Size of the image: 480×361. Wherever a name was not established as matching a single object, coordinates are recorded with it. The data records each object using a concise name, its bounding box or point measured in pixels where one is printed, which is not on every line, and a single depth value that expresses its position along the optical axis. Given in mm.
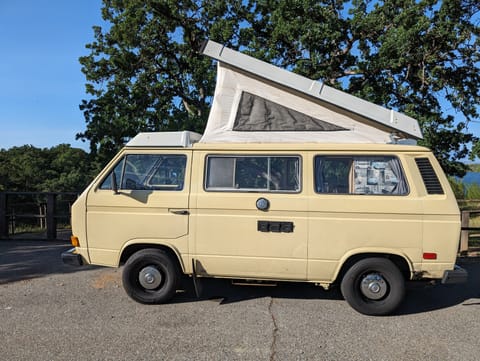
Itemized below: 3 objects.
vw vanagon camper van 4551
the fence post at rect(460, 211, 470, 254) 8039
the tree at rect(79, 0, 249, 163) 14398
